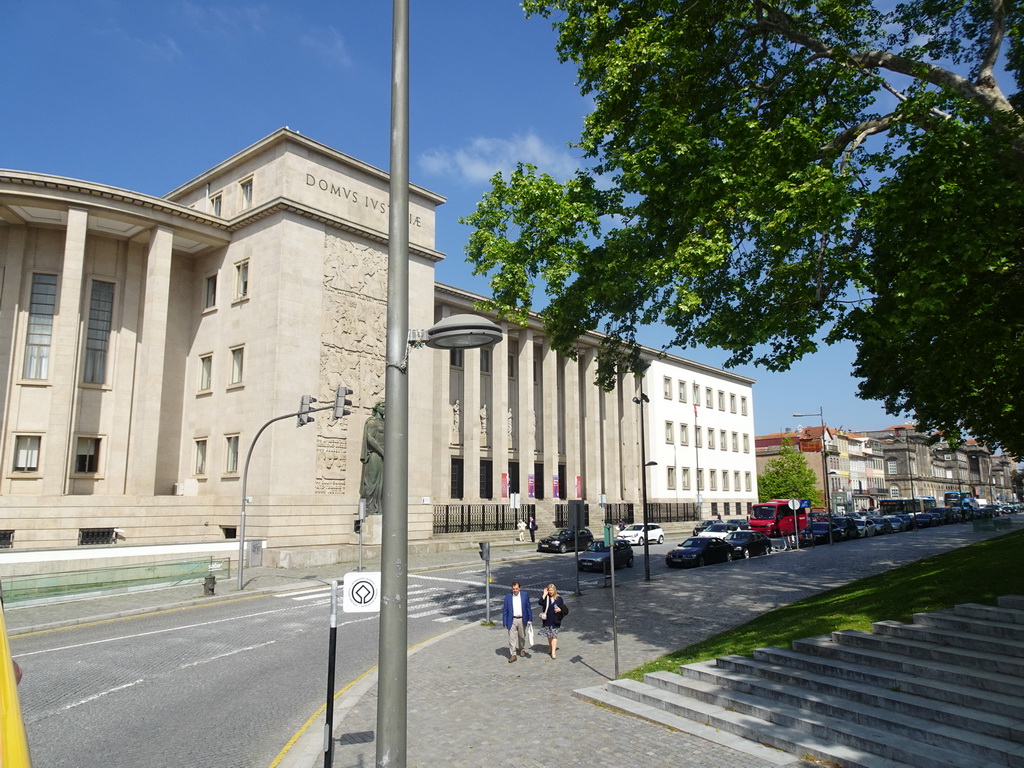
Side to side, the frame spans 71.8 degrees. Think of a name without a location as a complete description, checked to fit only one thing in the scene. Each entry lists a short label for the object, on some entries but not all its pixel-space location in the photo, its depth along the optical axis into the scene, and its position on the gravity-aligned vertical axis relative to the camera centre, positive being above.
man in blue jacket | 13.53 -2.33
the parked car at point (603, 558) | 28.51 -2.47
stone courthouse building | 31.52 +7.37
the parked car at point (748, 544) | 33.79 -2.28
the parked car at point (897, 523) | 54.41 -2.14
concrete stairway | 7.80 -2.60
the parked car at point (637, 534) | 41.03 -2.16
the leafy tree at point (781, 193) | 10.05 +5.07
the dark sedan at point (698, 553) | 30.61 -2.46
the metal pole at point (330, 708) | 6.79 -1.98
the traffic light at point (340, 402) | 22.77 +3.11
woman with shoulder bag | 13.80 -2.26
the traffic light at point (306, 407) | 23.05 +2.98
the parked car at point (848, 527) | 46.03 -1.99
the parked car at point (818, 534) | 40.97 -2.27
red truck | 45.84 -1.40
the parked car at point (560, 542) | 37.84 -2.37
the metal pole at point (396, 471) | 5.12 +0.21
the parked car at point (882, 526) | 51.91 -2.19
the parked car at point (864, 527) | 48.78 -2.17
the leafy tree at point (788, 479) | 78.38 +1.90
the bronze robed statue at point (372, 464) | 32.81 +1.61
